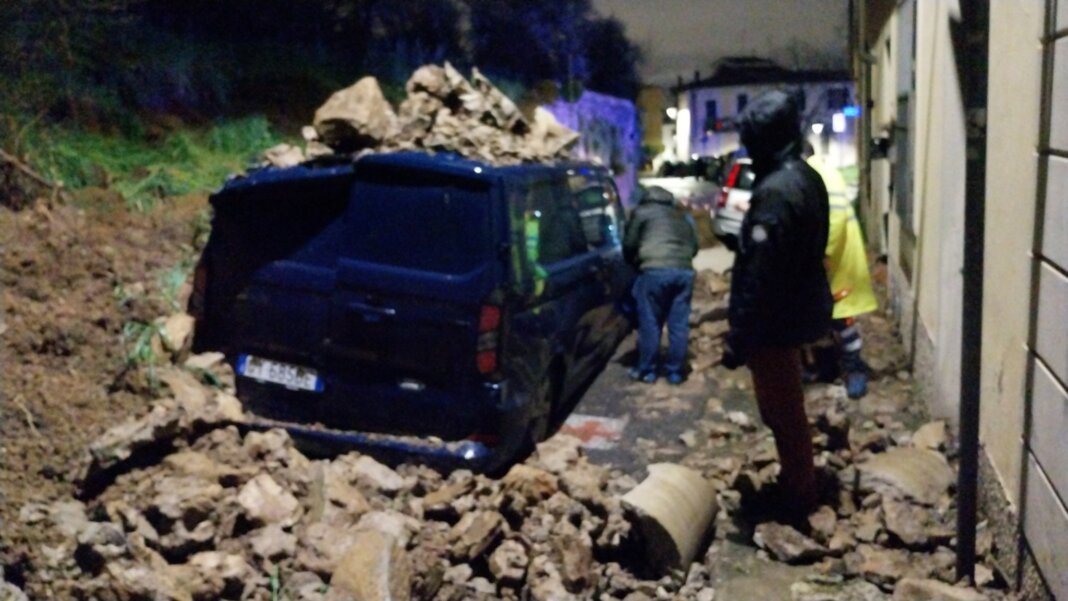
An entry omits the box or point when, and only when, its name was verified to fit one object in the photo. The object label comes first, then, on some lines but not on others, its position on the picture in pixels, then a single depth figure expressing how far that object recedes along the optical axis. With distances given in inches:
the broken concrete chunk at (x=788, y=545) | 176.2
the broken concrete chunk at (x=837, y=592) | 163.5
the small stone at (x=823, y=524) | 180.9
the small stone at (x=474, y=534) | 169.9
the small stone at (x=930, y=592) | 151.8
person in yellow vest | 256.2
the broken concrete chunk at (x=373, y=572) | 150.6
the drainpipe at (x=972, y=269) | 141.2
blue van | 196.9
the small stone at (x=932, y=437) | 215.6
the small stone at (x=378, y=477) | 189.9
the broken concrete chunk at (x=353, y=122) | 234.7
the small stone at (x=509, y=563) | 166.7
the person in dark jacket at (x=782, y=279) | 174.1
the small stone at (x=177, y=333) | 218.2
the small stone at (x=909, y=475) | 188.1
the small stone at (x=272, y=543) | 162.6
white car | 566.3
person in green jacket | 292.8
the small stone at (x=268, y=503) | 171.3
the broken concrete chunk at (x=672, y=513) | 170.7
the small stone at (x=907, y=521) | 173.5
